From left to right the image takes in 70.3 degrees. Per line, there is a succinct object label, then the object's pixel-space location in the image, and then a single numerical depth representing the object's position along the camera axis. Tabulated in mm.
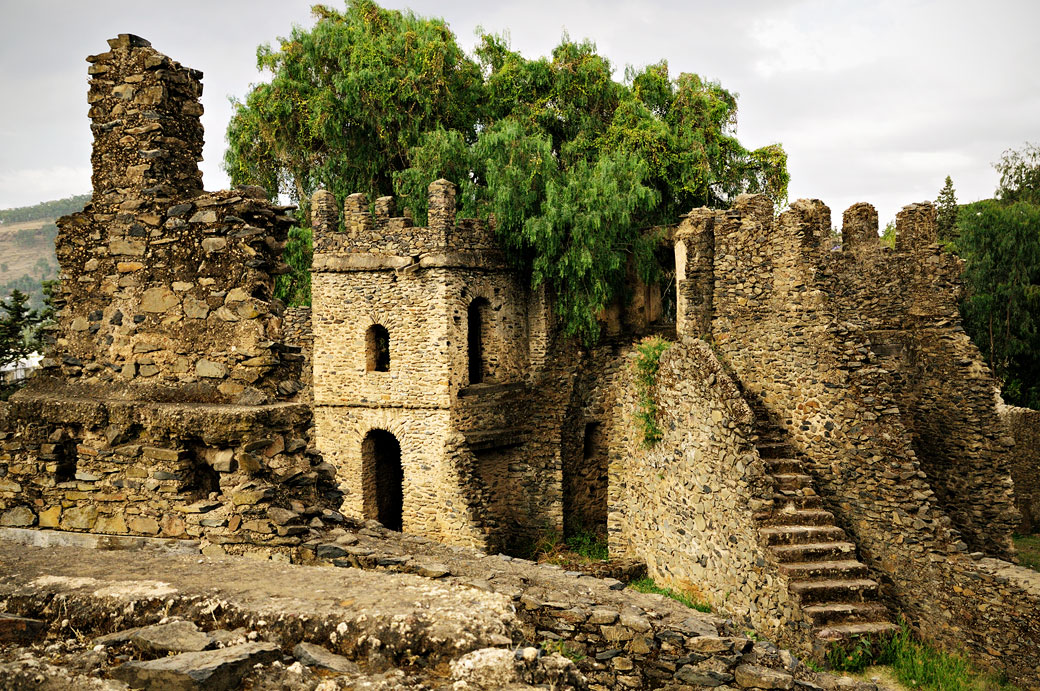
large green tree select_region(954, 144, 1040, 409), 26188
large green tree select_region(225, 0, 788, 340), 16125
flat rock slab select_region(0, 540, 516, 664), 3746
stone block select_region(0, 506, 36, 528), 6559
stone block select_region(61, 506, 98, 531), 6430
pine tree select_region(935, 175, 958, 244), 31047
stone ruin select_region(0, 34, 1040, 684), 6512
